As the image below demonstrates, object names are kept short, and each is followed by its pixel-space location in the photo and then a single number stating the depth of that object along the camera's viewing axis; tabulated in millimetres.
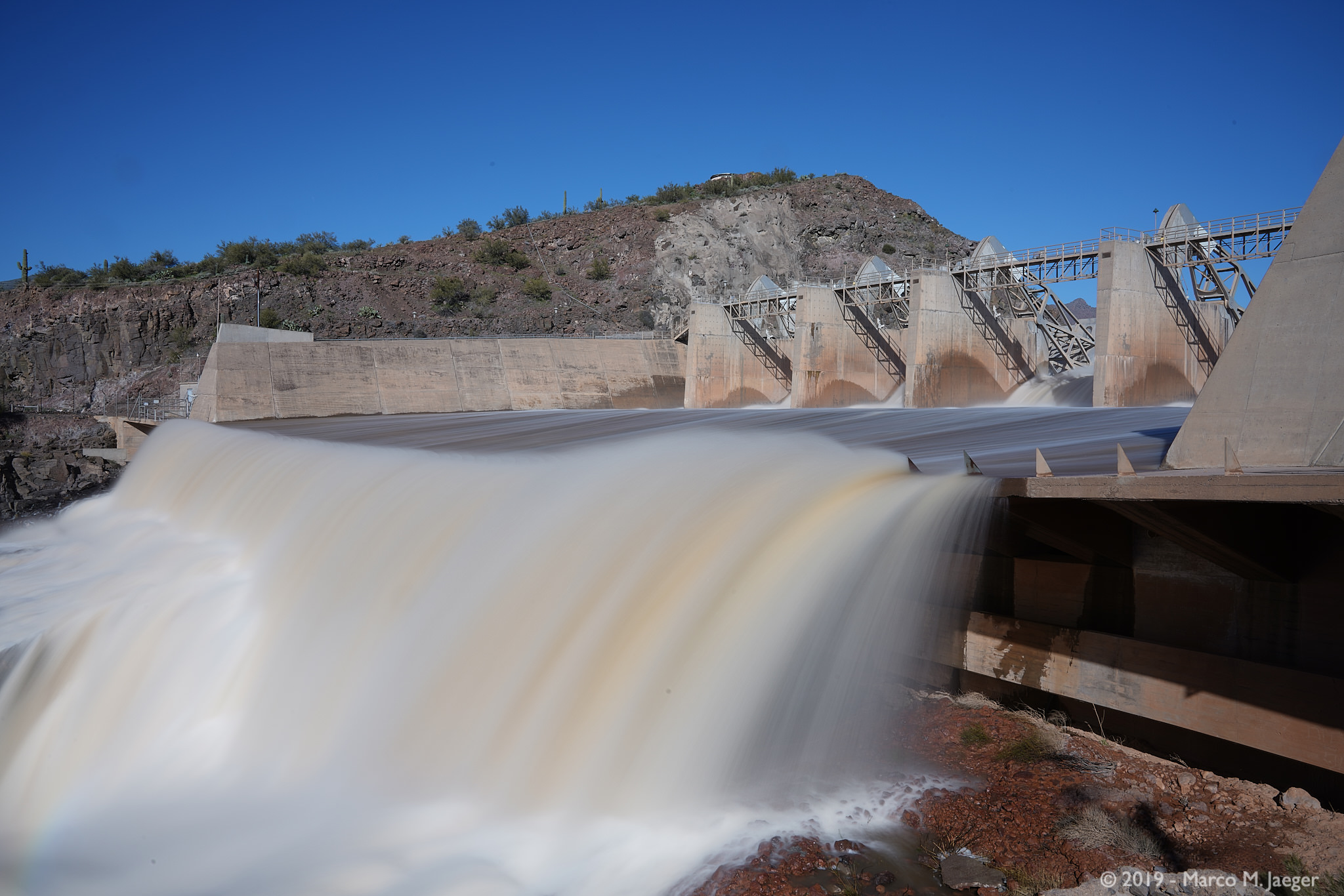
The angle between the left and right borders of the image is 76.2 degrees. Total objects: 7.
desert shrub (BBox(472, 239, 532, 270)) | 48375
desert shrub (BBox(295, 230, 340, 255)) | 53178
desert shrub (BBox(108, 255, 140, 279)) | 46969
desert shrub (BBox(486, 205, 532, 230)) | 59125
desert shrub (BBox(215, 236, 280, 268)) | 47000
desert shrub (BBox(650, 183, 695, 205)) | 58750
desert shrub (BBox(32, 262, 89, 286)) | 43594
